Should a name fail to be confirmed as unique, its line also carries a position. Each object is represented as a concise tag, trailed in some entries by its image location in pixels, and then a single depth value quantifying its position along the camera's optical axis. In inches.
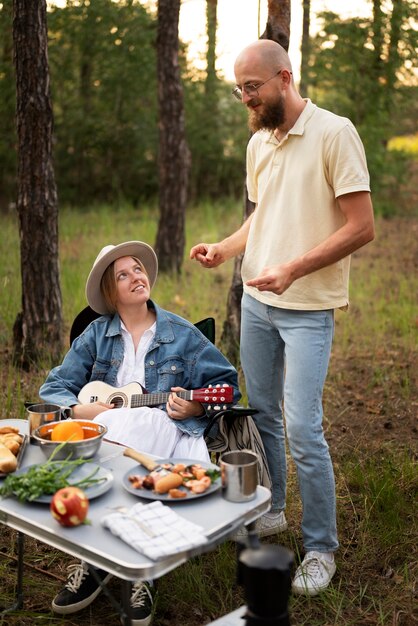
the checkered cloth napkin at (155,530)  89.0
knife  109.3
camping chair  136.1
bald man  120.6
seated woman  136.0
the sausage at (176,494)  100.7
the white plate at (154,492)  100.7
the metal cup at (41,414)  123.2
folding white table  88.7
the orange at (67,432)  115.7
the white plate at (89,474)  101.2
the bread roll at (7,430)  123.8
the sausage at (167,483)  101.9
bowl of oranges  112.7
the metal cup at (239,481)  101.0
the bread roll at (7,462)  108.4
